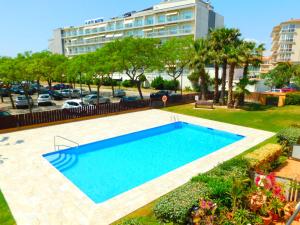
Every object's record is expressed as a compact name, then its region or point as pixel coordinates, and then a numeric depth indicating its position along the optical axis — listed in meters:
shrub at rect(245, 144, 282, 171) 9.60
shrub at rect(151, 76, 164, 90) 49.78
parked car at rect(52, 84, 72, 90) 51.79
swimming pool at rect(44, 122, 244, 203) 11.49
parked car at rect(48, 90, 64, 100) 37.09
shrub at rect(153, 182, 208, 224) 6.29
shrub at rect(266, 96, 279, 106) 28.83
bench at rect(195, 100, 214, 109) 26.94
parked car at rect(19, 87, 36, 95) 43.31
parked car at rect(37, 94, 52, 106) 31.17
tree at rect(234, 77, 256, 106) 25.41
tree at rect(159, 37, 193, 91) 34.52
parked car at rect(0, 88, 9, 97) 39.53
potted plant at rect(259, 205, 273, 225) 7.00
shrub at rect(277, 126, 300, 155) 12.45
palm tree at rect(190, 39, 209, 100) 27.22
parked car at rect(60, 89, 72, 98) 37.78
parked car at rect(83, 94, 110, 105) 31.04
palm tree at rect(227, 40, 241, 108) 24.17
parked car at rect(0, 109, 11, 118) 18.59
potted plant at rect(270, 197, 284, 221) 7.20
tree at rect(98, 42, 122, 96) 27.07
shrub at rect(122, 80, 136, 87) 56.16
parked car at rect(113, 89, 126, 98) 39.56
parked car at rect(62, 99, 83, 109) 25.86
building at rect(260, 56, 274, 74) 102.09
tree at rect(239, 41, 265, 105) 24.31
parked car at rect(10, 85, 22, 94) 44.79
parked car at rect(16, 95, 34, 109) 29.17
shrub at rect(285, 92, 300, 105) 28.44
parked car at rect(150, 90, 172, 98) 32.96
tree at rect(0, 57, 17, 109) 22.52
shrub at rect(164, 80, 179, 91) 47.75
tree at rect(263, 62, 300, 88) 43.88
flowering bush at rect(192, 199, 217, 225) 6.17
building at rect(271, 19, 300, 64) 74.88
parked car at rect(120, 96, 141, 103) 29.77
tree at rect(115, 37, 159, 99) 27.44
